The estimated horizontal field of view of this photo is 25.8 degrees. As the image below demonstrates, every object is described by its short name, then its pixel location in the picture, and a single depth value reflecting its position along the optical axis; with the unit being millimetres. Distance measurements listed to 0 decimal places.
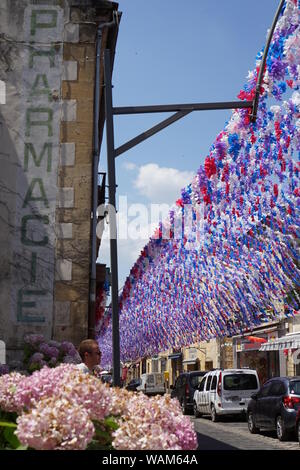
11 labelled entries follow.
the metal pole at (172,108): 9078
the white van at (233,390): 22398
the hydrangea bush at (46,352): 8719
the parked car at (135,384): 43728
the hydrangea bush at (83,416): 2592
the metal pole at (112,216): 7805
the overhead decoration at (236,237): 11195
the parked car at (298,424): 14316
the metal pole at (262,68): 8484
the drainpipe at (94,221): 10609
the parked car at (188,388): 27883
